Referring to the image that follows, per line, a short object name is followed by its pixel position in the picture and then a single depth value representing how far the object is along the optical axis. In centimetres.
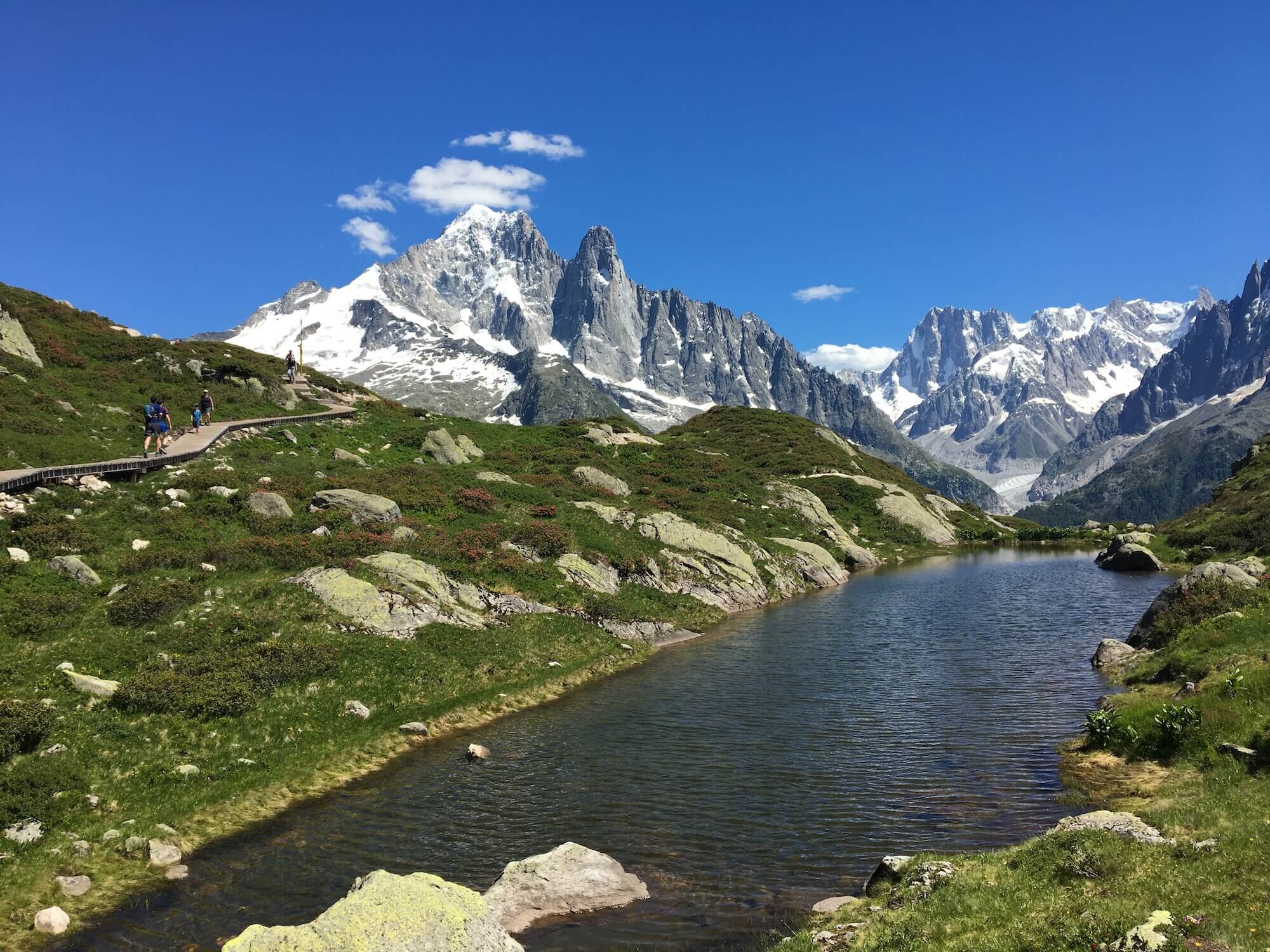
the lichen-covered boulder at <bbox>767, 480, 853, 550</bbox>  9069
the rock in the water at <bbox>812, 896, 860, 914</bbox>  1552
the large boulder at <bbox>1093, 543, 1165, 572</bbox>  7700
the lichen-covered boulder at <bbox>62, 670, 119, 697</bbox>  2352
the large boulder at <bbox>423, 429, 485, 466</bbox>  6812
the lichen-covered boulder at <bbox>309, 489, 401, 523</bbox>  4528
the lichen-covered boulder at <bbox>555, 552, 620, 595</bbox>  4644
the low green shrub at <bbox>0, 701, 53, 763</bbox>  1966
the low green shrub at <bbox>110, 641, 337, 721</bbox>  2394
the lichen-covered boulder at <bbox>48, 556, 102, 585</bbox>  3036
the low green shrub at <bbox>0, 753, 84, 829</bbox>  1805
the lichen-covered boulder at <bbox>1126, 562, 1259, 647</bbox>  3400
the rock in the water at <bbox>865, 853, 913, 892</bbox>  1592
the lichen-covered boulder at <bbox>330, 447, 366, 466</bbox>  5960
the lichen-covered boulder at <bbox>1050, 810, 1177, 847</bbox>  1479
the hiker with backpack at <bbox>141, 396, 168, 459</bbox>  4691
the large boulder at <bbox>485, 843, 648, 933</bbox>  1602
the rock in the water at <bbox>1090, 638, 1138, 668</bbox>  3509
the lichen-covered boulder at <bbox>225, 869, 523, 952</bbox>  1161
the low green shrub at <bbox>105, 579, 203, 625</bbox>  2830
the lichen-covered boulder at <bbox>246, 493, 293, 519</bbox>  4241
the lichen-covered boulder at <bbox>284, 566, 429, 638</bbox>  3328
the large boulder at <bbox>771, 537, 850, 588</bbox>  6981
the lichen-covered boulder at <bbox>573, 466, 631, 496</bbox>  7025
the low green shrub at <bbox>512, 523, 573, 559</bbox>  4822
